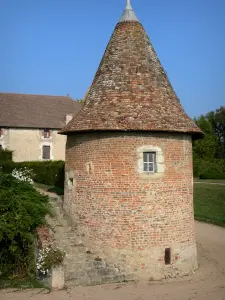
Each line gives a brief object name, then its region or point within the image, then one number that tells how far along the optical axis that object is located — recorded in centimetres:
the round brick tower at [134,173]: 1241
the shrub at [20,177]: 1492
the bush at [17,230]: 1206
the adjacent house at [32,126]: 3806
